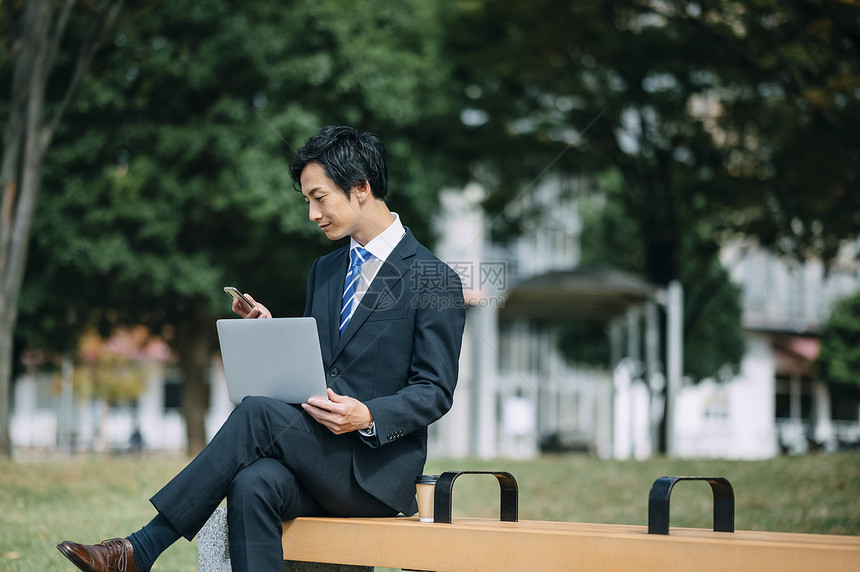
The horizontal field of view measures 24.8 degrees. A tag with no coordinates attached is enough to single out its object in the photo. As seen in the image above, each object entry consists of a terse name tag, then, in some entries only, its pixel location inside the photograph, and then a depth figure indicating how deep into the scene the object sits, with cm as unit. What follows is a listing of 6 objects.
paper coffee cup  644
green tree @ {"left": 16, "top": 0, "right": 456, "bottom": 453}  2720
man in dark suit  612
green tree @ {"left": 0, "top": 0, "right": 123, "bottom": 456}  2062
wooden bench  505
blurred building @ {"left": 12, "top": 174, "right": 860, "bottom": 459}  3242
